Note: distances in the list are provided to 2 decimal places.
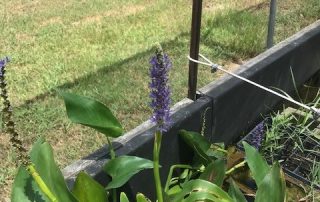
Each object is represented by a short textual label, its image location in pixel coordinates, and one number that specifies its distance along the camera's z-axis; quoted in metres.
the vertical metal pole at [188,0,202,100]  2.00
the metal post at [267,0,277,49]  3.11
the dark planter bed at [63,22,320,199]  1.72
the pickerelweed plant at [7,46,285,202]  1.34
